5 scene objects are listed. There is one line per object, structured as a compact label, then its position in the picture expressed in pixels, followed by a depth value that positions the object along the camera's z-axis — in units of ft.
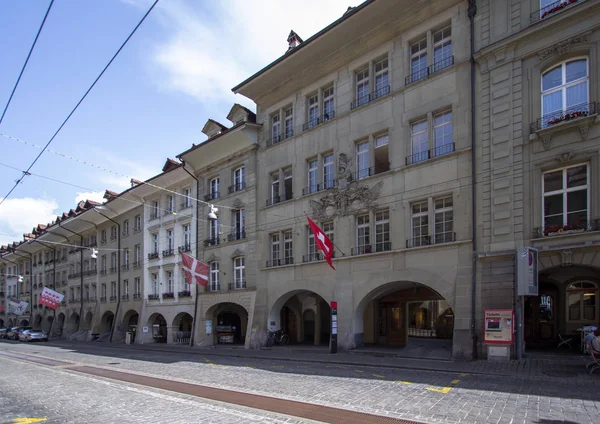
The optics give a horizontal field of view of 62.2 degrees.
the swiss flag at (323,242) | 72.23
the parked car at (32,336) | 161.58
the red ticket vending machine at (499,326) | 55.26
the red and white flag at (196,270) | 94.63
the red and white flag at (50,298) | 143.13
